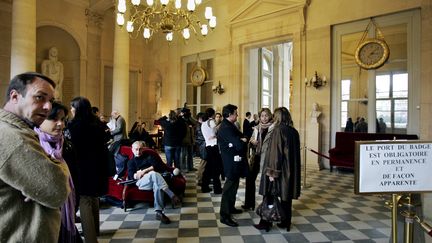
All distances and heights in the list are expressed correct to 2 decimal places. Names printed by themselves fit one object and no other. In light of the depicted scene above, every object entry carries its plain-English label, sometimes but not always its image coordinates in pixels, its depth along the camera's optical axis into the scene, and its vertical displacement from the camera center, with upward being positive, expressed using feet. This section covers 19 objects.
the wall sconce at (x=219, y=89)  38.01 +4.93
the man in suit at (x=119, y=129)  22.44 -0.49
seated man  14.02 -2.89
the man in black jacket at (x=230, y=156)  12.80 -1.52
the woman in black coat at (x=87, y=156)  9.68 -1.21
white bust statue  28.29 +1.26
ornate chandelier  19.10 +7.97
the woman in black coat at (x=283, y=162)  11.92 -1.65
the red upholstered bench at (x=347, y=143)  24.66 -1.73
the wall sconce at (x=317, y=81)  28.25 +4.61
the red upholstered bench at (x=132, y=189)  15.15 -3.83
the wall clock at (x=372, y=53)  25.09 +6.85
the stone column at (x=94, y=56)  40.55 +10.17
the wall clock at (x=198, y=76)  41.29 +7.41
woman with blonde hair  13.37 -1.23
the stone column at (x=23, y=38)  25.86 +8.21
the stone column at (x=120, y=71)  35.53 +6.84
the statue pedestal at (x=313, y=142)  28.22 -1.79
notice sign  6.10 -0.92
